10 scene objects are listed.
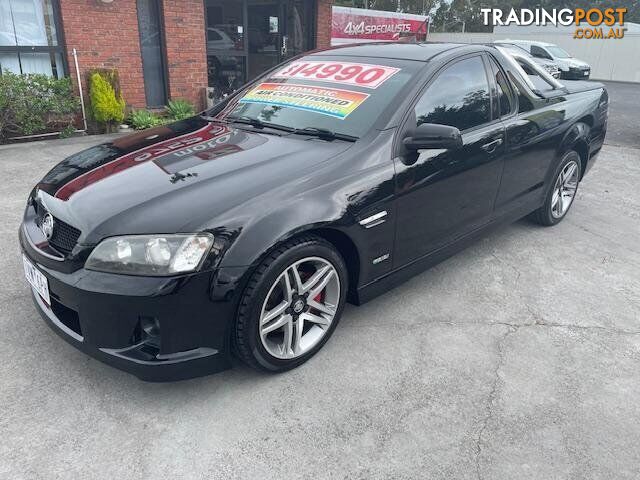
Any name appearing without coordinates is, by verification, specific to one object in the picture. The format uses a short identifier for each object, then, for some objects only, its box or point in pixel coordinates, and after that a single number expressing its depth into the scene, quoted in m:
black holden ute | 2.22
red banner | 16.17
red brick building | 7.55
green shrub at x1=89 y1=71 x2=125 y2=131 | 7.66
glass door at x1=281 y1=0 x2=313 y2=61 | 11.22
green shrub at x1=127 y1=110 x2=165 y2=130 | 8.23
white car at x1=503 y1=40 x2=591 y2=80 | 18.50
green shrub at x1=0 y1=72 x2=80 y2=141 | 6.91
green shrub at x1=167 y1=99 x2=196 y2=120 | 8.78
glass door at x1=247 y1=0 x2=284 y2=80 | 10.95
